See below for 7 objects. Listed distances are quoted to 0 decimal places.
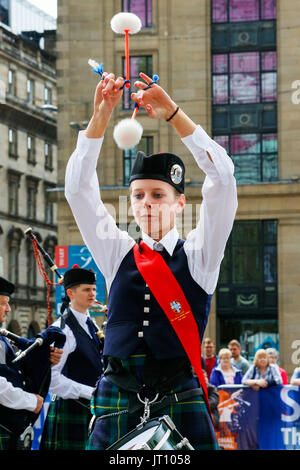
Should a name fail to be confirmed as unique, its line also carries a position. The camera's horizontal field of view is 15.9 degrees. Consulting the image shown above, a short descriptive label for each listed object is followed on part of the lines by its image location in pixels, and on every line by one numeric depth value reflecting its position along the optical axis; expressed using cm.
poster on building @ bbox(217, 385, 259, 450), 1281
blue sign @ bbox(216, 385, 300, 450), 1259
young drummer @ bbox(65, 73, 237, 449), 411
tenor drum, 372
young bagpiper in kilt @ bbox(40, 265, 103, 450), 851
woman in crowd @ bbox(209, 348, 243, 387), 1362
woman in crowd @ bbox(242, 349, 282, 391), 1292
